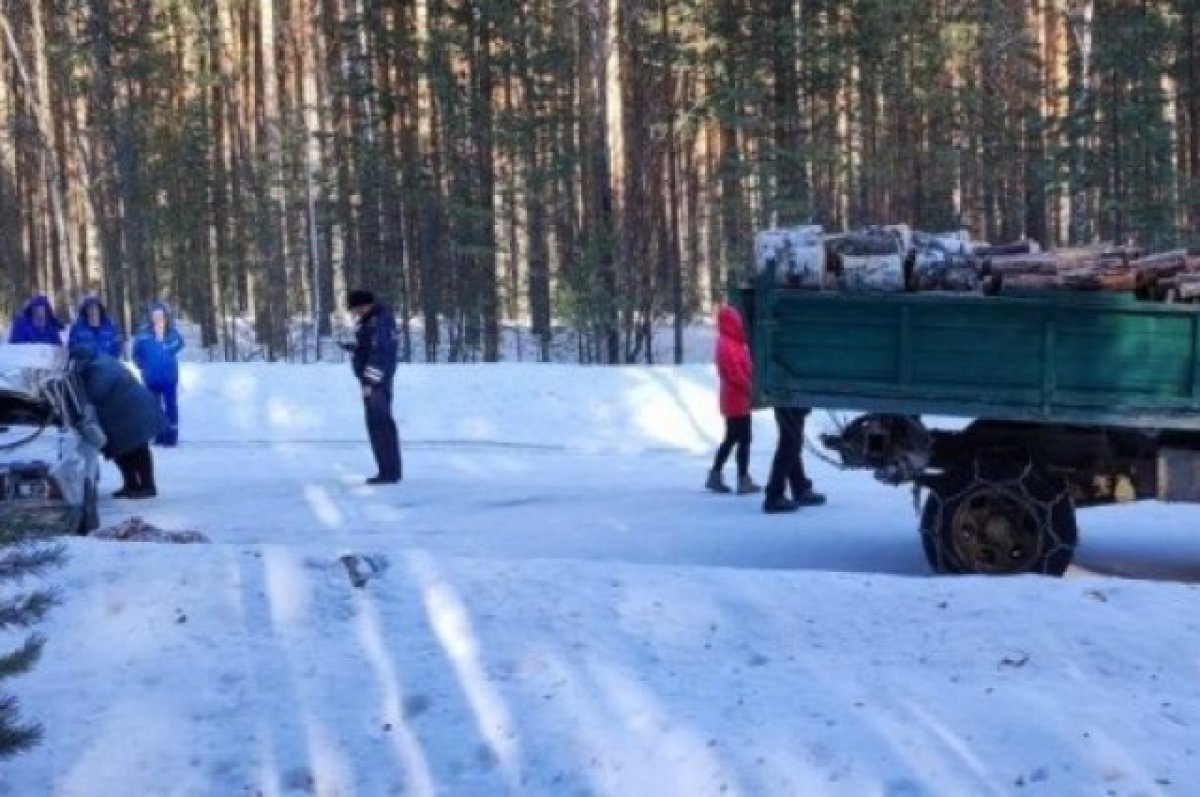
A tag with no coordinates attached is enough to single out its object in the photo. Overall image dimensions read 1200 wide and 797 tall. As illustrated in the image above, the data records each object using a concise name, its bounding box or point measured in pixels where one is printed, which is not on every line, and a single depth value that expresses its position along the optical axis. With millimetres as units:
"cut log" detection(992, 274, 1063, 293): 8102
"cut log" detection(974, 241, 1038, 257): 8719
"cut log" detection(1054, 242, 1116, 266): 8211
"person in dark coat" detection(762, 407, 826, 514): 10453
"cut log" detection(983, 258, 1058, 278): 8172
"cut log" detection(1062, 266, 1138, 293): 8000
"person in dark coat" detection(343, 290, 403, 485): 13023
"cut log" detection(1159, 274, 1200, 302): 7966
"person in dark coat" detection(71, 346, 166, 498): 12078
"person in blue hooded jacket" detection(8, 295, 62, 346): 16469
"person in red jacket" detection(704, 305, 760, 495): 12102
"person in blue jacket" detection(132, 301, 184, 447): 16078
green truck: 7996
